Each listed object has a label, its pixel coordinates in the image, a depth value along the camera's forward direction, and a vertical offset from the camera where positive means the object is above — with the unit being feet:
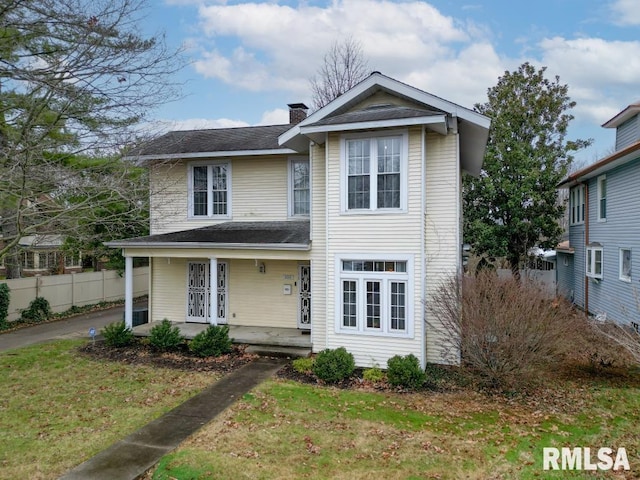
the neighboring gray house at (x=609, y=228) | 43.97 +1.50
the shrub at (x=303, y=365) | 32.89 -9.83
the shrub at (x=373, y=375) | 31.22 -10.10
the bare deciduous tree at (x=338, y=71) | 92.02 +37.43
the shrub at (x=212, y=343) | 36.45 -8.89
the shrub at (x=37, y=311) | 54.46 -9.30
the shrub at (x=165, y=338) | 38.11 -8.83
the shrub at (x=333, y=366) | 30.71 -9.23
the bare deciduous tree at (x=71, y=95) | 27.68 +10.27
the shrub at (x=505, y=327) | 27.04 -5.76
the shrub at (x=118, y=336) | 39.70 -8.98
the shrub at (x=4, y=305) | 50.72 -7.74
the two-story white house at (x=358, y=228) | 32.53 +1.09
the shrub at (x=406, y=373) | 29.30 -9.29
